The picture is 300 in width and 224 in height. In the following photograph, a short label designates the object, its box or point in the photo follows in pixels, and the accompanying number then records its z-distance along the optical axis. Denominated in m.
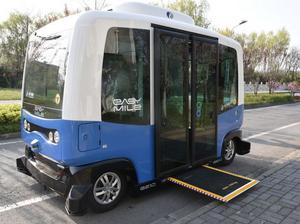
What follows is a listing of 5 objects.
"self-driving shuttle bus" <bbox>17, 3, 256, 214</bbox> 3.38
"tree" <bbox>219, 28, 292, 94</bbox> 30.84
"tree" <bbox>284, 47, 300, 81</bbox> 39.28
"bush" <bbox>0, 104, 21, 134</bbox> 8.07
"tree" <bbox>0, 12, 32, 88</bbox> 34.34
